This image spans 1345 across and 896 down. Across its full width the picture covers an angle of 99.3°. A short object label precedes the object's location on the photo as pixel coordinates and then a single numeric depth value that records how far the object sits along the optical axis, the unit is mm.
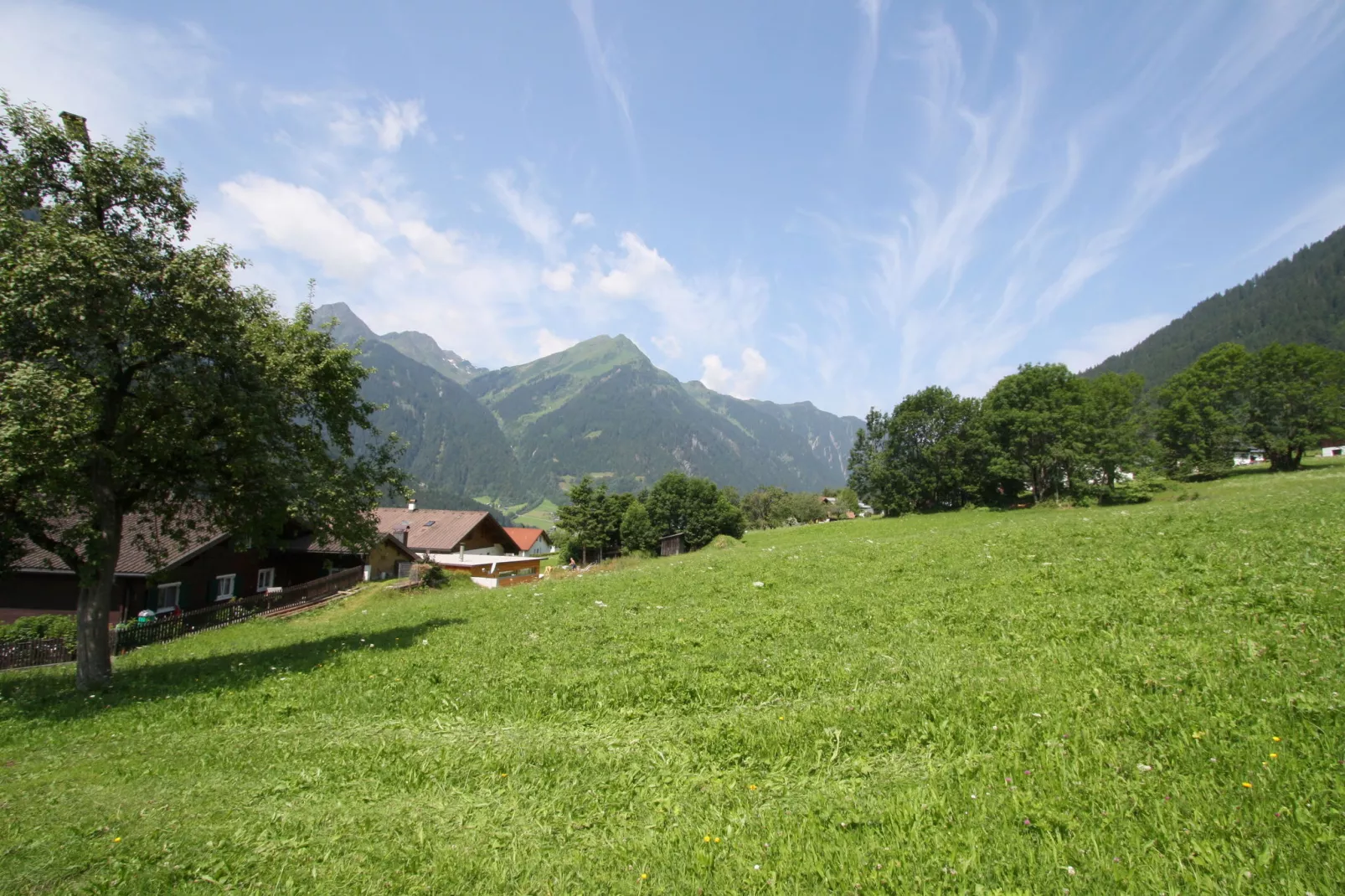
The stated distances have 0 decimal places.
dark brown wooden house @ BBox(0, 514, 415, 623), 32406
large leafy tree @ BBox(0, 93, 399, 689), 13734
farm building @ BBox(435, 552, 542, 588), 45281
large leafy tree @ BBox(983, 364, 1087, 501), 57594
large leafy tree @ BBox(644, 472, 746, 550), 102619
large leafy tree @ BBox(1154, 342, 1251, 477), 60656
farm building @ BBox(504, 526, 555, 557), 116000
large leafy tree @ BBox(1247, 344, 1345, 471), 57500
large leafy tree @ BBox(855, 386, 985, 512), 67312
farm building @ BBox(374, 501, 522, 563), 66375
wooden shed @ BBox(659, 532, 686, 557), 97375
